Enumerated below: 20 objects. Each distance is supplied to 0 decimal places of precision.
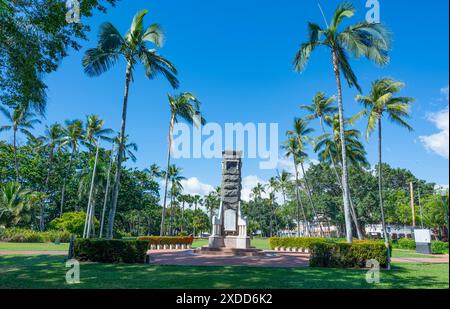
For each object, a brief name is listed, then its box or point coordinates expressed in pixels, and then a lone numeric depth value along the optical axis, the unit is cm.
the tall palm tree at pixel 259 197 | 8906
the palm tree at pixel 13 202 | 3159
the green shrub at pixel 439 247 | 2666
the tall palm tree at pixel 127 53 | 1489
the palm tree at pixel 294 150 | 3742
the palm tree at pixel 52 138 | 4066
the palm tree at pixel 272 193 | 7750
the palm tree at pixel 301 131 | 3544
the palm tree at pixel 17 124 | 3672
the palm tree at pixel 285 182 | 5756
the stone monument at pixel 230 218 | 2056
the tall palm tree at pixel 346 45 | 1497
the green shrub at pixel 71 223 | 3422
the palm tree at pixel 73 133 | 3926
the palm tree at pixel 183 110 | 2839
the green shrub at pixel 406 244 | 3167
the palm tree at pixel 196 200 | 8258
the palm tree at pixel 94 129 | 3794
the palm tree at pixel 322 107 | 3123
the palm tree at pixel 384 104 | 2452
